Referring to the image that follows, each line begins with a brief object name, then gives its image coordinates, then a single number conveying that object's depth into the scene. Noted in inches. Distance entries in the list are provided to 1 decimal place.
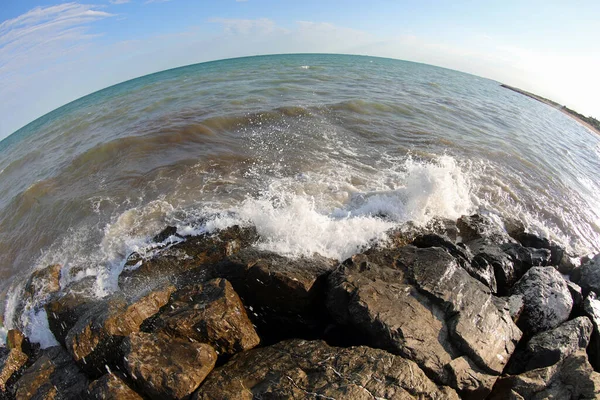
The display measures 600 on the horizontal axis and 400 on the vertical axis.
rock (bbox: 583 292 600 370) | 173.8
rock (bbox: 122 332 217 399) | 130.3
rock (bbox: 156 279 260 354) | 152.8
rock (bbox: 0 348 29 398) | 159.3
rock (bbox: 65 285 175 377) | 153.3
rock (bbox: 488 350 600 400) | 131.0
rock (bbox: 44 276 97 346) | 187.2
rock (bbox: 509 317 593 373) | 156.3
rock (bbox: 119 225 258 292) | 209.8
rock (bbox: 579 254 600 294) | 229.1
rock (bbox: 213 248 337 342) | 172.4
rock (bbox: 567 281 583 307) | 205.4
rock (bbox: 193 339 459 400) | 117.6
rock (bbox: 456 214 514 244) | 262.7
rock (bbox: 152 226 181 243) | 245.7
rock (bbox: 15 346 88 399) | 147.5
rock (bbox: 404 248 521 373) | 149.8
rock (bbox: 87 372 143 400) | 128.8
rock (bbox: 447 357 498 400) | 134.0
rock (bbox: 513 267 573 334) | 185.4
